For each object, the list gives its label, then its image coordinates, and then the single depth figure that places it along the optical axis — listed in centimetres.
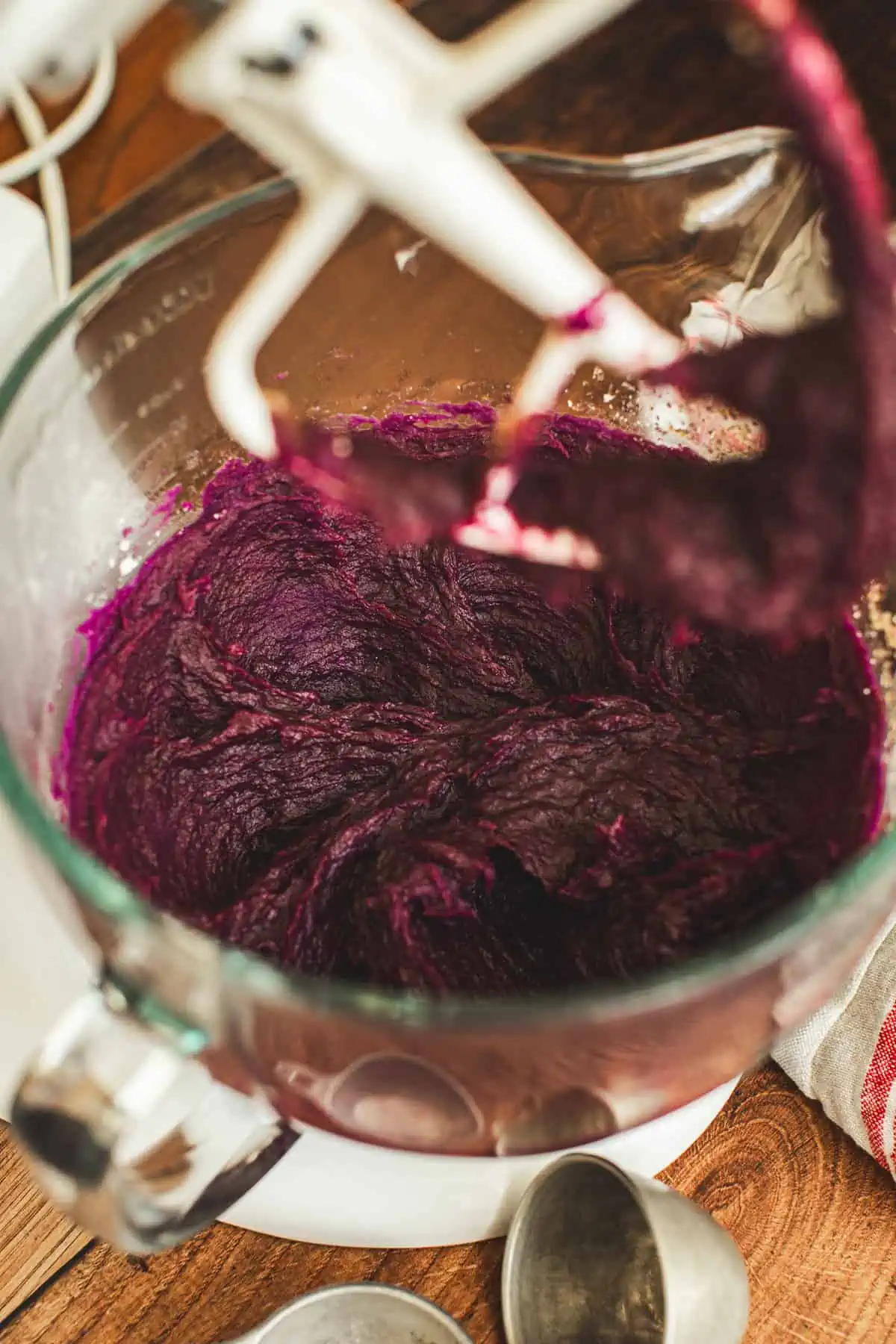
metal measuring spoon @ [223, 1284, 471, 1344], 78
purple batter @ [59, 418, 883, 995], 78
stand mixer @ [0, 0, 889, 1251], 47
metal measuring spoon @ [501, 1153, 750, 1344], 75
